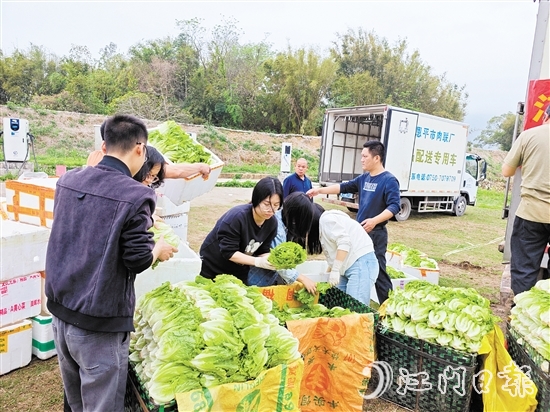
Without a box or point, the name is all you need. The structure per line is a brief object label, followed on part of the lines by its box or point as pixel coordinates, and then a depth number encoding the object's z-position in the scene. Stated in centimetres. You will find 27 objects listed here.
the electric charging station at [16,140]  1327
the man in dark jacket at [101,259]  183
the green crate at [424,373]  295
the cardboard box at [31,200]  357
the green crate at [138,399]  191
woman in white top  354
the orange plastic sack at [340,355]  294
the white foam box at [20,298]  338
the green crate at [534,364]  273
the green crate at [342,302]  335
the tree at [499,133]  5156
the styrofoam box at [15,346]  342
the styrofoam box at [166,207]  495
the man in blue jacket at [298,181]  712
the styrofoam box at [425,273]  589
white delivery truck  1205
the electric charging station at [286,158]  1655
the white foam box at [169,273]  339
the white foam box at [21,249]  327
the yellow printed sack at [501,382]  281
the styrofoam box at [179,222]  549
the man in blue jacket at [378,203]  484
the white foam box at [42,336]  365
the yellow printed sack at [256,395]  189
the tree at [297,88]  3647
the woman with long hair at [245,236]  311
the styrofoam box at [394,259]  609
